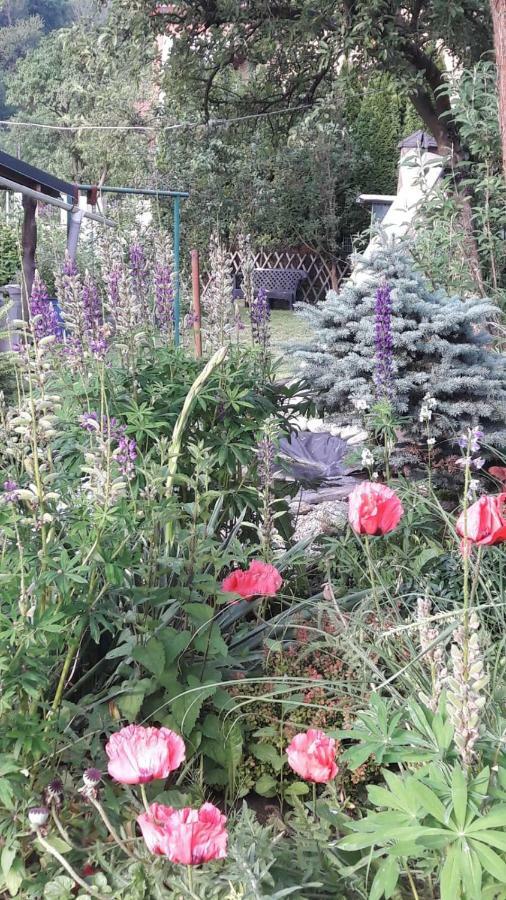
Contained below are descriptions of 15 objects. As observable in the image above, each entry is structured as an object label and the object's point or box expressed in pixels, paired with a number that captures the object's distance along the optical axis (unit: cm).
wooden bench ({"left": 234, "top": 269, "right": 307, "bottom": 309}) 1498
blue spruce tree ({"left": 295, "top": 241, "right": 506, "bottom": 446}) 330
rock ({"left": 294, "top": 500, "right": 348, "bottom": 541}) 294
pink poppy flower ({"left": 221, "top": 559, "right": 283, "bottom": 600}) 177
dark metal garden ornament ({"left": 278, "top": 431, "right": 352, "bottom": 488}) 411
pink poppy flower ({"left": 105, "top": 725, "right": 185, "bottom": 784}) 116
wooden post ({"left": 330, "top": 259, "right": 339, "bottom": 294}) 1464
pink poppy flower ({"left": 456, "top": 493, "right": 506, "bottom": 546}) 132
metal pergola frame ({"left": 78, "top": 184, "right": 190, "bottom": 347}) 471
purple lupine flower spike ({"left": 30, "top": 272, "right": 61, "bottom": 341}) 246
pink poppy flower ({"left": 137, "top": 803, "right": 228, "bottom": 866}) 103
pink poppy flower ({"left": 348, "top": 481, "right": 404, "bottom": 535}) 156
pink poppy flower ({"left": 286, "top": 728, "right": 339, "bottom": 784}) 133
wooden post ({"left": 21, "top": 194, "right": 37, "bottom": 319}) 586
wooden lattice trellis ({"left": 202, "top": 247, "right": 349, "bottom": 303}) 1524
